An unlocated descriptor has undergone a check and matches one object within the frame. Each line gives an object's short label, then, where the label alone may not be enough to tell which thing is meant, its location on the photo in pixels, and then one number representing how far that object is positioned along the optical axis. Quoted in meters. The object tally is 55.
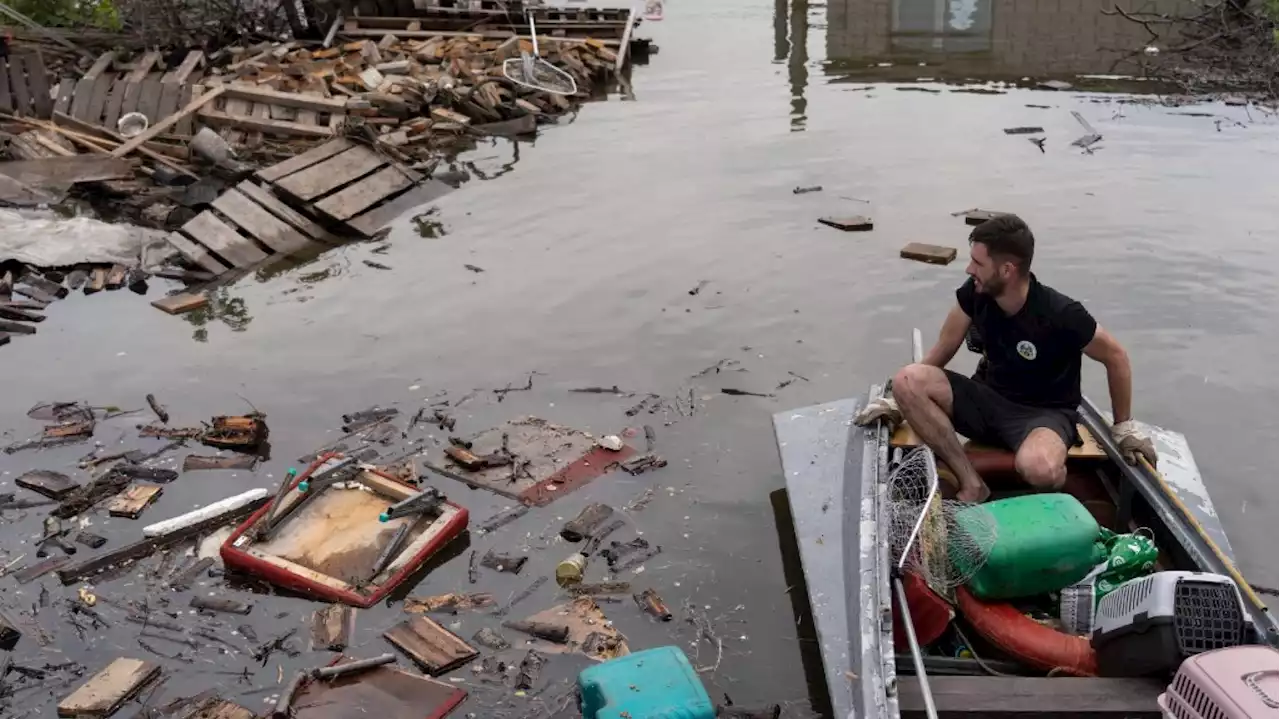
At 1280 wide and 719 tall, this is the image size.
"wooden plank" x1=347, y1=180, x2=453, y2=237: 13.44
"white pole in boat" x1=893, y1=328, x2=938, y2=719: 4.25
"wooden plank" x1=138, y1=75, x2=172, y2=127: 16.77
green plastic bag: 5.30
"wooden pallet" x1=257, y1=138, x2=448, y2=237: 13.39
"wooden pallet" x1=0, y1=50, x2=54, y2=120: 16.92
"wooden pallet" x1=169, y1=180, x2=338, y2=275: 12.27
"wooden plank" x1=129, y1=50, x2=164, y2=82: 18.28
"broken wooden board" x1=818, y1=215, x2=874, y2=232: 13.08
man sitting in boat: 5.99
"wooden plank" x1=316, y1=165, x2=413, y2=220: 13.41
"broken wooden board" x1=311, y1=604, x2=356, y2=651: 6.21
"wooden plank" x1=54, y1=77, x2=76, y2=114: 16.89
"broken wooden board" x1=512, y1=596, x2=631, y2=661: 6.17
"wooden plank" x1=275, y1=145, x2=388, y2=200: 13.45
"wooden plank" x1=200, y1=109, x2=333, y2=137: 16.45
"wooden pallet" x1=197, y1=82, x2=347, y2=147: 16.48
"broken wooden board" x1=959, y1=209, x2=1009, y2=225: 13.04
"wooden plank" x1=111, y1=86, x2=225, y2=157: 15.29
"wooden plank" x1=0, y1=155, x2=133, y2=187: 14.47
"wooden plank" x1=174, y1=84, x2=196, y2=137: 16.27
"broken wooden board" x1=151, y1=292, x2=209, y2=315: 11.17
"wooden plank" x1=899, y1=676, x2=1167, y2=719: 4.52
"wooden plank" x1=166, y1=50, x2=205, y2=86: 18.28
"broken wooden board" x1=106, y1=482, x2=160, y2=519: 7.54
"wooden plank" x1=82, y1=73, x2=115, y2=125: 16.77
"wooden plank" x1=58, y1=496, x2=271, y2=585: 6.84
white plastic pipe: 7.20
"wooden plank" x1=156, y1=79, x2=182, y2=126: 16.77
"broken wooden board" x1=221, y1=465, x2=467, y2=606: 6.59
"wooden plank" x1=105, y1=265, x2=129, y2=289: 11.91
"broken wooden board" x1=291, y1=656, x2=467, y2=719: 5.63
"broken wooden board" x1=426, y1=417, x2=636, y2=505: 7.85
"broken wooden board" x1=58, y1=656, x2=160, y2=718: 5.70
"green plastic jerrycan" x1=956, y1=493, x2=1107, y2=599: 5.17
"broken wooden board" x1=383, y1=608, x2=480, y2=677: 6.05
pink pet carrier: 3.61
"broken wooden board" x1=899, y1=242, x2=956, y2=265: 11.88
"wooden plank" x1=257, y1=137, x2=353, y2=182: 13.55
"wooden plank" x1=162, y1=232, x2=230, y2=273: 12.08
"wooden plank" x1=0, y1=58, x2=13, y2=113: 16.95
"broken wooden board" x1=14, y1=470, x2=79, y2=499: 7.77
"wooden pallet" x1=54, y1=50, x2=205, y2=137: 16.77
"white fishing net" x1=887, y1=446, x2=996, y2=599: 5.13
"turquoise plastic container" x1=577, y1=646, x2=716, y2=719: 4.75
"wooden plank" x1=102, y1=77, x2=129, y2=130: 16.73
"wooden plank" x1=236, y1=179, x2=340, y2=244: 13.13
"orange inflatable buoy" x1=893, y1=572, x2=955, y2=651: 5.00
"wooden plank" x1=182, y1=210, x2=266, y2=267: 12.33
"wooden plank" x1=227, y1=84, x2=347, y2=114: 16.89
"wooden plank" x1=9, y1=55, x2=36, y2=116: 16.97
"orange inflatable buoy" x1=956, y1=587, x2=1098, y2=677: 4.89
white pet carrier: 4.43
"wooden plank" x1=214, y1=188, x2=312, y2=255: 12.78
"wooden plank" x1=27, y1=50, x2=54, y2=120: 16.98
